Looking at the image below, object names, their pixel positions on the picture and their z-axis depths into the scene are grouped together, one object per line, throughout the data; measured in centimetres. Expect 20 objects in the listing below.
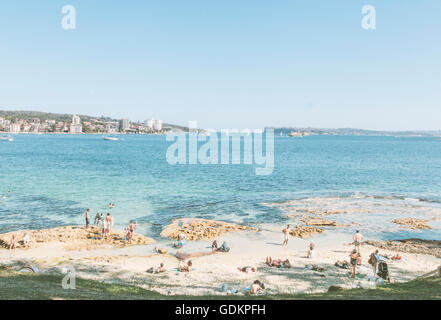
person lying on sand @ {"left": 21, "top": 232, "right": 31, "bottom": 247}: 2412
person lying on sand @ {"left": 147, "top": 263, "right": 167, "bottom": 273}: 1967
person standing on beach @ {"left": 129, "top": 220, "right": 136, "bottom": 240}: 2613
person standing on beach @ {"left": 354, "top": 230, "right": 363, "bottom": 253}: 2505
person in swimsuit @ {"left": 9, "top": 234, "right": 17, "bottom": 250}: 2360
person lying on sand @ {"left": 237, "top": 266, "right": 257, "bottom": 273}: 1997
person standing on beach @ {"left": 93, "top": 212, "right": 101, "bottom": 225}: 3020
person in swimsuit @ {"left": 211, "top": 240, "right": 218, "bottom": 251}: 2449
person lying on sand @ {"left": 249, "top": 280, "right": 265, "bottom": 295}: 1561
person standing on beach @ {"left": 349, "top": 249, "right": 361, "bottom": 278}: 1953
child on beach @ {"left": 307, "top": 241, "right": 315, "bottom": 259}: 2306
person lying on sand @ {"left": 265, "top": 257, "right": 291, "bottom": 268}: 2114
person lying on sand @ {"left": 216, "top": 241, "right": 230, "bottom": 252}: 2441
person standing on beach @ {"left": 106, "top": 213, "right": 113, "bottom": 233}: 2750
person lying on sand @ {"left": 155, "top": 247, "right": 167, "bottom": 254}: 2361
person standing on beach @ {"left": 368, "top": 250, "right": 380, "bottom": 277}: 1941
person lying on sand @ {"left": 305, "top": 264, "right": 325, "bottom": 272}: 2052
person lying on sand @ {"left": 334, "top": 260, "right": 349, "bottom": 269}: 2102
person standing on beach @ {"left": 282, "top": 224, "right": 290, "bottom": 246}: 2614
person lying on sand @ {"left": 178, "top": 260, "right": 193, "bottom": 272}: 1998
